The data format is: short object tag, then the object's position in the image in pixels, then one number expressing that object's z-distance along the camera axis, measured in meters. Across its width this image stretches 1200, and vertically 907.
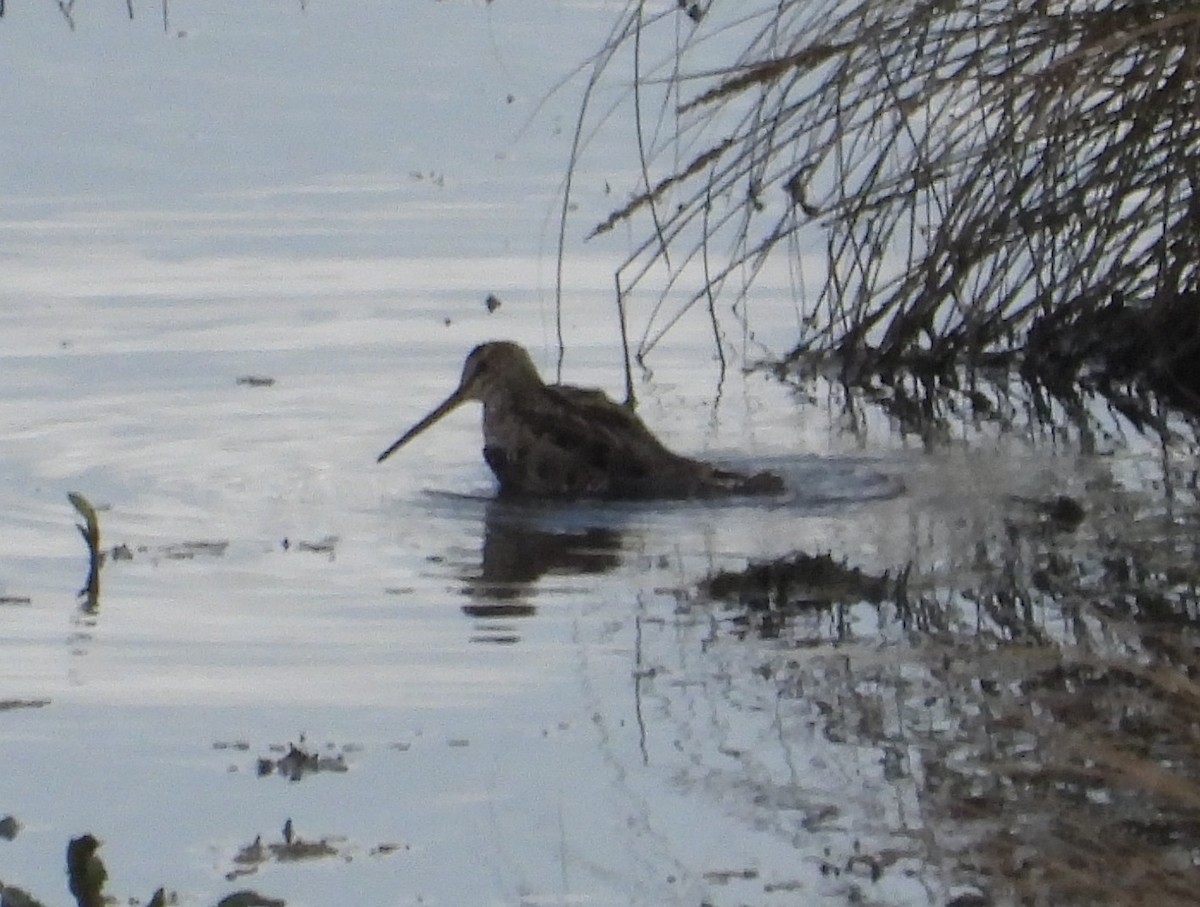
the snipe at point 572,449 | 17.28
